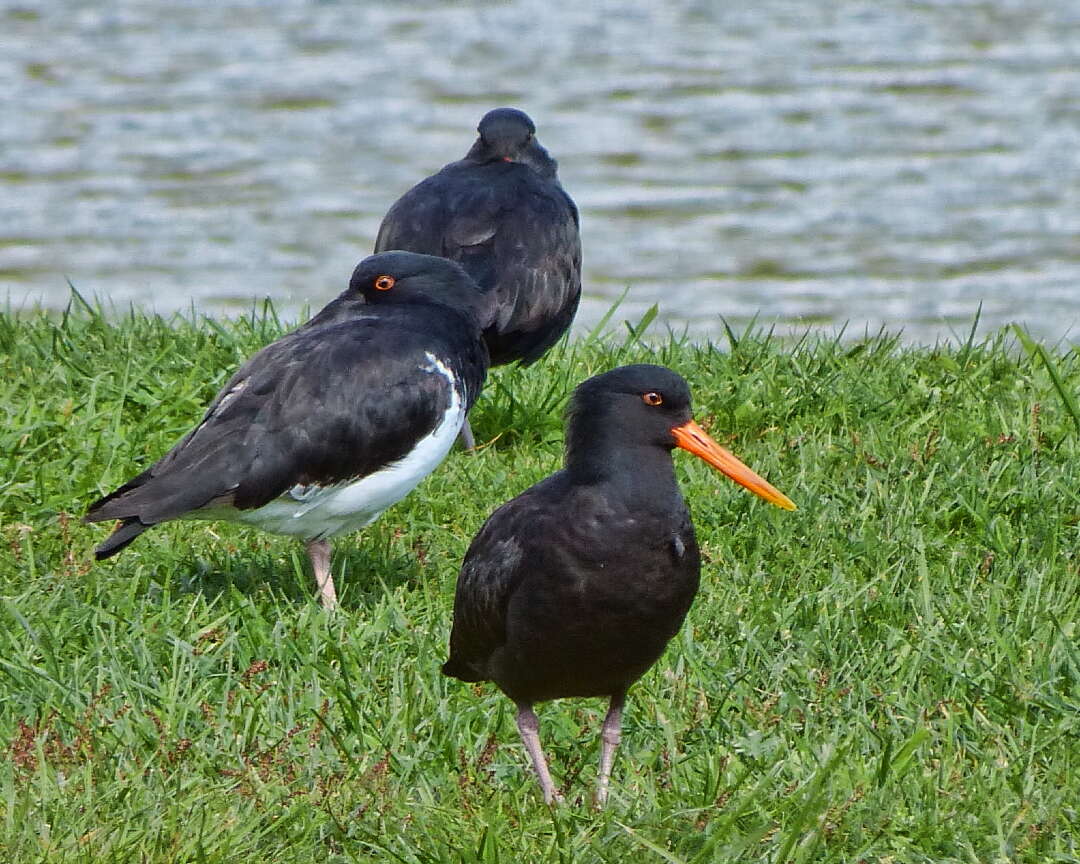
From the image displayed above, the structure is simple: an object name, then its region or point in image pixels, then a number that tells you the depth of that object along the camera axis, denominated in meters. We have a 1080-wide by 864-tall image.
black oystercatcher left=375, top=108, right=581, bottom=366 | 13.23
